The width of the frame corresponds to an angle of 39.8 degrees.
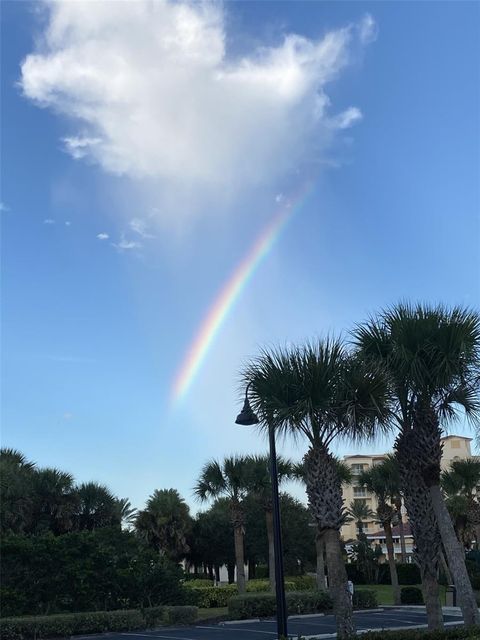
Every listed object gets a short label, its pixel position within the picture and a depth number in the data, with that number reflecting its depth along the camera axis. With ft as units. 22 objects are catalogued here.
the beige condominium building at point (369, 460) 352.90
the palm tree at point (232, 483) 107.65
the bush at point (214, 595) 105.70
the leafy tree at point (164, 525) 134.31
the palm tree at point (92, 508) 120.26
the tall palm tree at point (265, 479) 106.66
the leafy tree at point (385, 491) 108.45
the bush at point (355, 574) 168.04
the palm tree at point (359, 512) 195.23
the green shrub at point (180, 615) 80.64
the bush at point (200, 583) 118.42
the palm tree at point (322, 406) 40.73
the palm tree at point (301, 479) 107.24
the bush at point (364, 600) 97.09
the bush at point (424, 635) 30.50
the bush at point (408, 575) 160.76
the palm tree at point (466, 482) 124.47
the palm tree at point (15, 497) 99.35
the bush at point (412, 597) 106.11
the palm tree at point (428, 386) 42.45
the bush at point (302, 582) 118.86
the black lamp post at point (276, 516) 38.24
